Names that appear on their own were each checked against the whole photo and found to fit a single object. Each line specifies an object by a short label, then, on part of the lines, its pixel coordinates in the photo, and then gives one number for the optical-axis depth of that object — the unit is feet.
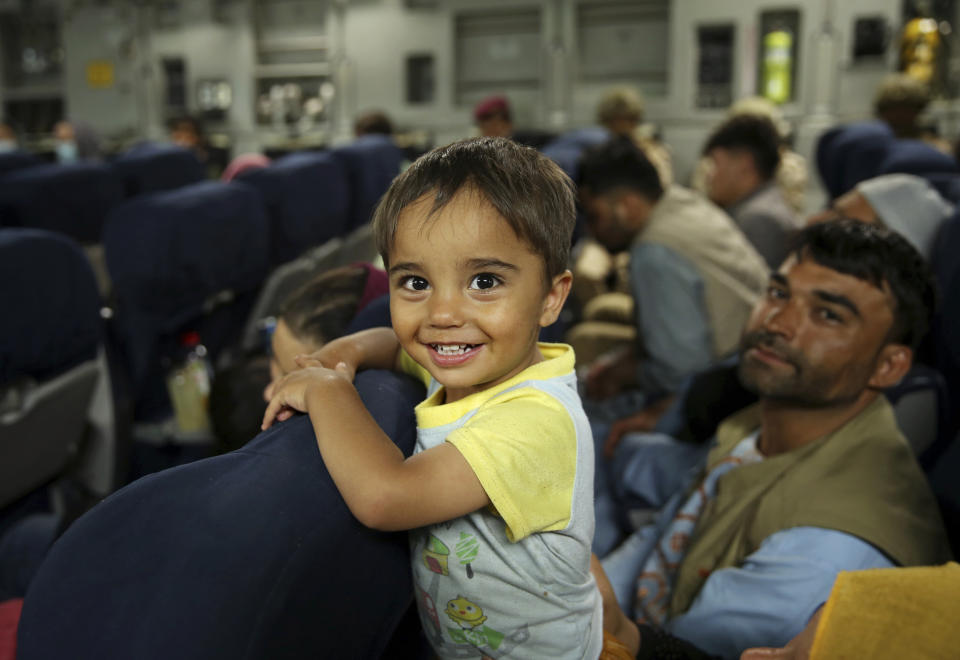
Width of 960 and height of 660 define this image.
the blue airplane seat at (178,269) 6.66
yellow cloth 2.41
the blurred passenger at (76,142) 24.17
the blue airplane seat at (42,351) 5.46
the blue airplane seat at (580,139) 16.60
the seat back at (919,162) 9.71
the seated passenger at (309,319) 4.00
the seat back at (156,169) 14.12
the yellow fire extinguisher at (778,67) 24.54
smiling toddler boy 2.64
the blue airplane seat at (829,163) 15.17
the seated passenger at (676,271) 8.25
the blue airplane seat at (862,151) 12.12
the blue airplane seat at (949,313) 5.89
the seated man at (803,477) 4.12
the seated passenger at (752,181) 10.98
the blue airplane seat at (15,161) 15.01
